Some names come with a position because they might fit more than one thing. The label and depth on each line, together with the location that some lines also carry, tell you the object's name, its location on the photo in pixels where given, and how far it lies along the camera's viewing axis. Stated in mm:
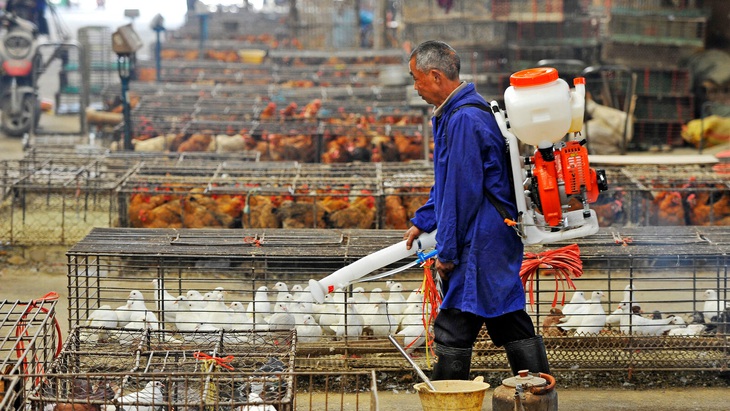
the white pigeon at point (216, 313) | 13992
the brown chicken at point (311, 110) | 30834
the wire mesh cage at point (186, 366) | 8945
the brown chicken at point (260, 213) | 19734
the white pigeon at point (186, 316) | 13805
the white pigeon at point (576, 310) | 13750
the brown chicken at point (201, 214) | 19984
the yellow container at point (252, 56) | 53437
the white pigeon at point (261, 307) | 13781
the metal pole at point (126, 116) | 27156
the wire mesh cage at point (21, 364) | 8703
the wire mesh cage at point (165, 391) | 8687
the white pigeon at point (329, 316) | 13703
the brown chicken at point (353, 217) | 19781
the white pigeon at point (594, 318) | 13531
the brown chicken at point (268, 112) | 31080
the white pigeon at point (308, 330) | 13297
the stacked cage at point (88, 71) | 42300
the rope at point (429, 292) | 10336
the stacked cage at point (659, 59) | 34469
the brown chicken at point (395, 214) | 19906
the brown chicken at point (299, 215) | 19734
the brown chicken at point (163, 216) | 19875
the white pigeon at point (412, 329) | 13016
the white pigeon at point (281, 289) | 14125
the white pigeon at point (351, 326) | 13414
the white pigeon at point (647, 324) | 13422
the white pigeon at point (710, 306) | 14031
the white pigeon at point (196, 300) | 14312
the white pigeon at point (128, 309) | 14242
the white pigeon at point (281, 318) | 13458
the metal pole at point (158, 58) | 41600
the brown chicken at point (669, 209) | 20328
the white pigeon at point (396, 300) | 14098
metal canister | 9219
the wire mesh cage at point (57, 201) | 20656
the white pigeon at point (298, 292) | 14250
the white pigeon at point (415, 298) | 14098
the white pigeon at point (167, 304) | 12748
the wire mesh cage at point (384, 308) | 12703
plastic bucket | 9156
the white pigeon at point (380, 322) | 13766
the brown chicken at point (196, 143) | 27750
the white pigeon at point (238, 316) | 13516
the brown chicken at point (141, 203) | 19953
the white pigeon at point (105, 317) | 13687
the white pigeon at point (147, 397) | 9352
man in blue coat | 9609
